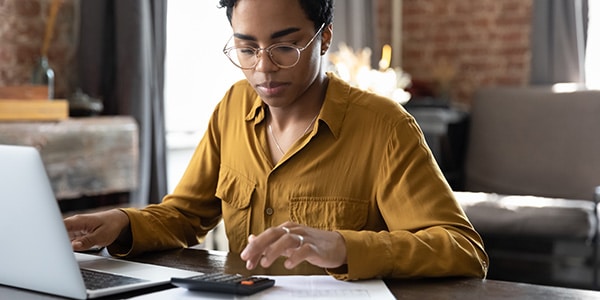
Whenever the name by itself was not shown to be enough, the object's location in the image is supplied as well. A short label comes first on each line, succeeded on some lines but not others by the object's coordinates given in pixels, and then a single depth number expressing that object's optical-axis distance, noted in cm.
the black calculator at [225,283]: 121
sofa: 357
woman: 142
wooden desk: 123
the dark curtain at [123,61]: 355
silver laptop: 115
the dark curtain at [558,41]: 469
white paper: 121
